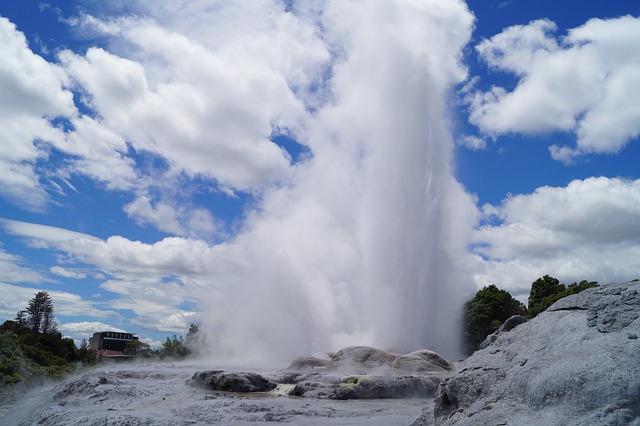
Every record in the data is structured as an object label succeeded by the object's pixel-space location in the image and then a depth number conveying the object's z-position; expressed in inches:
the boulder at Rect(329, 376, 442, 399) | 681.0
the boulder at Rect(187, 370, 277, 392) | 748.0
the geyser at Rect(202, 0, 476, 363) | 1561.3
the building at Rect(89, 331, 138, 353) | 3917.3
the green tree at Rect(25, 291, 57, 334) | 2294.5
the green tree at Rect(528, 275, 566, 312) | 2517.0
